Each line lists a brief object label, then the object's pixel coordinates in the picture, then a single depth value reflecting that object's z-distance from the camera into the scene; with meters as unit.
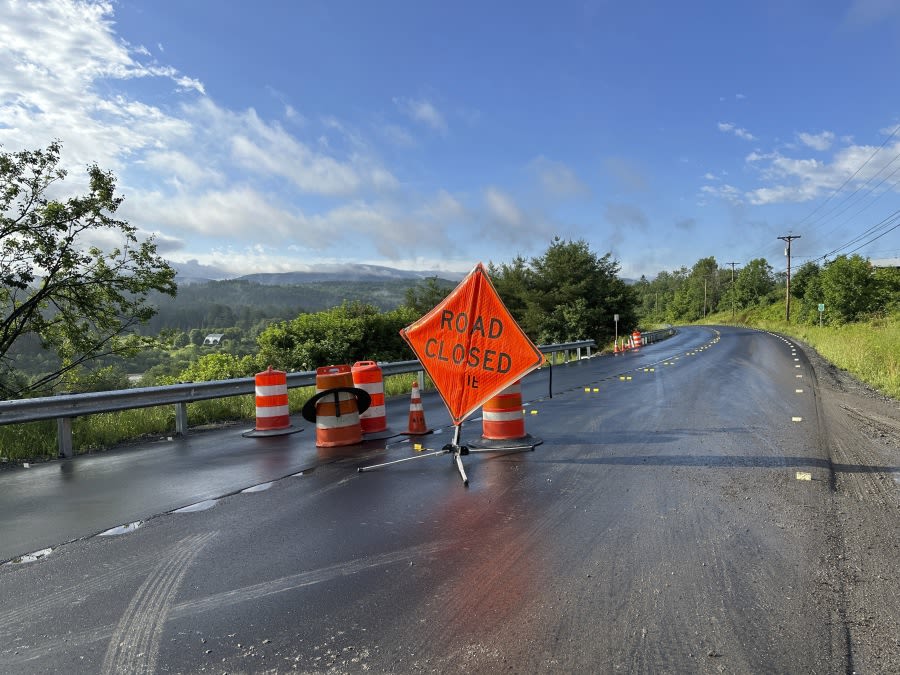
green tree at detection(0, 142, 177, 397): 14.20
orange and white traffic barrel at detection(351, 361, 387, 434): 9.76
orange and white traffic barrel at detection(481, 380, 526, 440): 8.81
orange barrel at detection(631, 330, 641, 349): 40.95
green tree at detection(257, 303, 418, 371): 26.28
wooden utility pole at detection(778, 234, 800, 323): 79.66
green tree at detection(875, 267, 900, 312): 67.88
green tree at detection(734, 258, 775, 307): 129.00
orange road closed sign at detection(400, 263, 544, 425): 7.69
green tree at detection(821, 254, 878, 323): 69.94
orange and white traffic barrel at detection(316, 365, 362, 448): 8.88
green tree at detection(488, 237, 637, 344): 45.31
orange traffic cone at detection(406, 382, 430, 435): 9.67
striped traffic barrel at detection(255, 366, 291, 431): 10.39
